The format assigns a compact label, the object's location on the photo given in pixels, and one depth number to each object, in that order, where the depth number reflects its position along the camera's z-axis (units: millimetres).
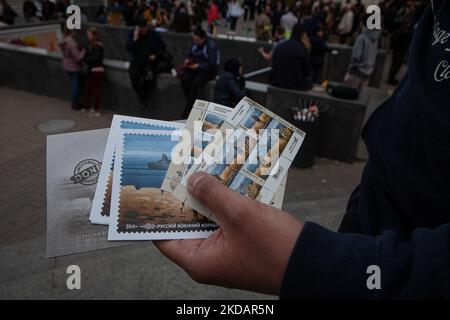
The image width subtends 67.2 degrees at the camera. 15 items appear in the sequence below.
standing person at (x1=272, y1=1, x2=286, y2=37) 11488
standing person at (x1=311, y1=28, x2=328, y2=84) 8250
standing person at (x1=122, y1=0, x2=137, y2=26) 12156
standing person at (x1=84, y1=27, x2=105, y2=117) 4961
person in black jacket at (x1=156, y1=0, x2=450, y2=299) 694
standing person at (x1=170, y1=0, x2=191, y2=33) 10086
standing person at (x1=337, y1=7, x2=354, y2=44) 10406
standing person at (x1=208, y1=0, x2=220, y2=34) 13779
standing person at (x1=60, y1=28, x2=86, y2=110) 5344
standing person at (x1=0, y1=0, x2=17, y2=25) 8928
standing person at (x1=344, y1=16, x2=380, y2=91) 6645
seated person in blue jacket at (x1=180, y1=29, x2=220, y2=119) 5250
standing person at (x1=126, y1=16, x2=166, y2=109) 4897
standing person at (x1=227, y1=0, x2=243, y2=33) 13982
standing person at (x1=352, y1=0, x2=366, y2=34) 10911
